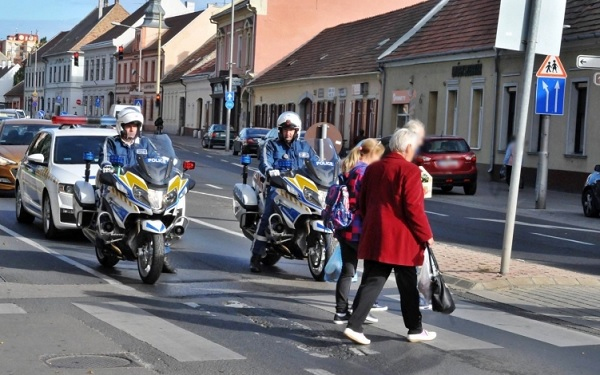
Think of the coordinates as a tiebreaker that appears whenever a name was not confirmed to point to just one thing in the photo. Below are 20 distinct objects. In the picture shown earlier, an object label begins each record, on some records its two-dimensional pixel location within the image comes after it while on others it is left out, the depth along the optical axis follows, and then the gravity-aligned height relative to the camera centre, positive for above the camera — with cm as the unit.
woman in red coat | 863 -97
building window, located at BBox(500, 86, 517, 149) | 3922 -11
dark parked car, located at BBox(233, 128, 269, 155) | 5216 -206
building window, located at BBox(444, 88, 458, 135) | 4366 -19
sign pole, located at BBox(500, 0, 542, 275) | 1301 -40
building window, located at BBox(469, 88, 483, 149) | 4164 -31
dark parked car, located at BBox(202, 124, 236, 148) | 6366 -240
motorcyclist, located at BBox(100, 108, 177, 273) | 1302 -60
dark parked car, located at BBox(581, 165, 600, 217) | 2547 -185
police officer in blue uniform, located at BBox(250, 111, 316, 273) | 1293 -66
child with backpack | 973 -97
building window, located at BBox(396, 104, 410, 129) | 4731 -44
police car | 1577 -127
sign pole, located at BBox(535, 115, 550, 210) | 2739 -140
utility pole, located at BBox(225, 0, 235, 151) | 6085 -196
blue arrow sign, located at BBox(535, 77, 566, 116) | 2150 +25
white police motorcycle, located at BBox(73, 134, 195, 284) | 1177 -128
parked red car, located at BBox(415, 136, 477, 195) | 3269 -162
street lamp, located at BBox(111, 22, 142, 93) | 9808 +179
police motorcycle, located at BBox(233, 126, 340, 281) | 1237 -123
